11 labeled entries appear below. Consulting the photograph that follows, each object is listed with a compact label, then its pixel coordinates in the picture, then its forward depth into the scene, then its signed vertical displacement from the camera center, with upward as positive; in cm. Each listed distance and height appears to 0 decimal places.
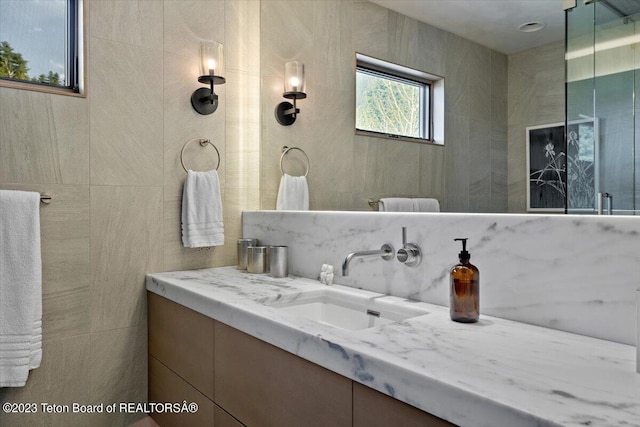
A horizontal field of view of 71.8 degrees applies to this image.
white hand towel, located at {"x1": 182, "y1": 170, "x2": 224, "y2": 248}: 195 -1
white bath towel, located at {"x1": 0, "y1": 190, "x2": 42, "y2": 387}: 148 -27
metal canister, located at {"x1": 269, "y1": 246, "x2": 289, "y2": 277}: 181 -22
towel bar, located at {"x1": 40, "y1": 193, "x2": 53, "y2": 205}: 163 +4
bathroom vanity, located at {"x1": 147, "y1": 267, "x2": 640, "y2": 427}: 67 -29
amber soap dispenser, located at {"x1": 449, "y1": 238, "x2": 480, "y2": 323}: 108 -20
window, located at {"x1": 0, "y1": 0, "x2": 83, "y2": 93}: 161 +62
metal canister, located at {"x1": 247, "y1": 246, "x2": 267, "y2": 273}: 192 -22
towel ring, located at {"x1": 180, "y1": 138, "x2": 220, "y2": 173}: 198 +29
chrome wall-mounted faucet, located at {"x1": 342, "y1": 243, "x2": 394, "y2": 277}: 135 -14
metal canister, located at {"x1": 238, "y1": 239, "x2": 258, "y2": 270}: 199 -19
